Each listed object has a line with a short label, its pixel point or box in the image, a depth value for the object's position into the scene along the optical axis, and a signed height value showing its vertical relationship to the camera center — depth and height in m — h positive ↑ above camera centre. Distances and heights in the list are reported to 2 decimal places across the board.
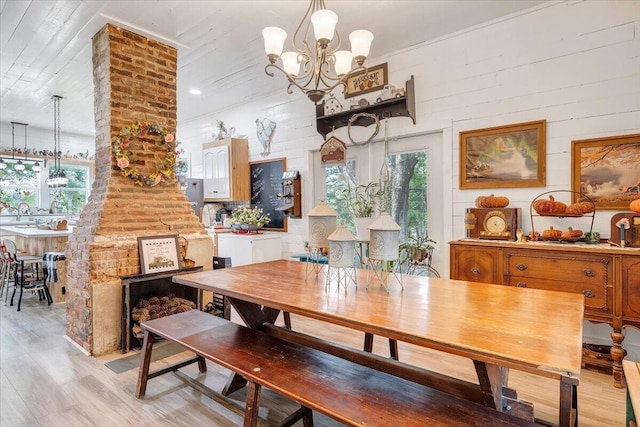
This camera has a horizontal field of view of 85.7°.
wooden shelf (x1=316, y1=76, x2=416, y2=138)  3.58 +1.10
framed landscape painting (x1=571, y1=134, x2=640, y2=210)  2.58 +0.29
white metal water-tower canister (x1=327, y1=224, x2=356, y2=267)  1.78 -0.20
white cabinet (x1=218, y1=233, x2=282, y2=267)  4.65 -0.52
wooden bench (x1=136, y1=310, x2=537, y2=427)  1.27 -0.77
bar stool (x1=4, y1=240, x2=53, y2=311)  4.34 -0.85
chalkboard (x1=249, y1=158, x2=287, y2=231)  5.01 +0.33
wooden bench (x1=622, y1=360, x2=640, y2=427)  1.20 -0.67
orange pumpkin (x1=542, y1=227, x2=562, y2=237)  2.66 -0.19
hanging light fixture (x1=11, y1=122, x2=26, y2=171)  6.30 +1.15
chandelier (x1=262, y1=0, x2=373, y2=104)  1.97 +1.03
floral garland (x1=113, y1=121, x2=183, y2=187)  3.11 +0.52
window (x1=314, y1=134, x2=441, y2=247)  3.71 +0.38
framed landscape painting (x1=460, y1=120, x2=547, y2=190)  2.95 +0.47
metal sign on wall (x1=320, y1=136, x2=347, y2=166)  4.24 +0.71
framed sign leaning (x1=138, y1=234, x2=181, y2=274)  3.14 -0.40
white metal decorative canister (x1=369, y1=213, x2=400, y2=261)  1.69 -0.15
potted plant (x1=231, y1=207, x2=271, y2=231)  4.95 -0.15
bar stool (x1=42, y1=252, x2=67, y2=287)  4.35 -0.70
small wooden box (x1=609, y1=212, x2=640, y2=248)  2.36 -0.17
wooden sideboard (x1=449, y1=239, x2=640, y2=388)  2.29 -0.47
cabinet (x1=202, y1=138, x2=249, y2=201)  5.27 +0.65
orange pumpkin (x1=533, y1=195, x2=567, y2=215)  2.63 +0.01
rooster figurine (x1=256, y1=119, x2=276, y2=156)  5.00 +1.14
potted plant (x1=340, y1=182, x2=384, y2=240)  1.97 -0.07
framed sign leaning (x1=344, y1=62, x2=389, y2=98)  3.82 +1.46
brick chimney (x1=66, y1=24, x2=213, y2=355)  2.95 +0.09
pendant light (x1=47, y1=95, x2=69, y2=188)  5.38 +1.11
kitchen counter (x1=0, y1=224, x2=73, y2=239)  4.48 -0.29
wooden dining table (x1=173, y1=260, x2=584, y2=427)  1.07 -0.43
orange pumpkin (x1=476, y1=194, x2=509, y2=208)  2.96 +0.06
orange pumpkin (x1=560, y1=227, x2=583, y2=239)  2.60 -0.20
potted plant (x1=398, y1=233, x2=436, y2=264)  3.45 -0.41
